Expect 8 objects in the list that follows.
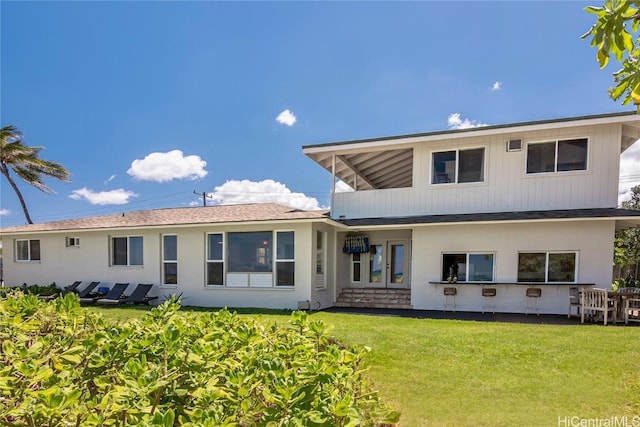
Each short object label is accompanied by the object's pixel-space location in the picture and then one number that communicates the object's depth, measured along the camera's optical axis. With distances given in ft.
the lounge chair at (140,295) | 43.47
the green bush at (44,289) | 48.04
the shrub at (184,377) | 4.67
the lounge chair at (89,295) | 45.85
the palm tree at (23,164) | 78.84
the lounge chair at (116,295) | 44.04
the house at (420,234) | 35.42
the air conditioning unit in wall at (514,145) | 38.11
